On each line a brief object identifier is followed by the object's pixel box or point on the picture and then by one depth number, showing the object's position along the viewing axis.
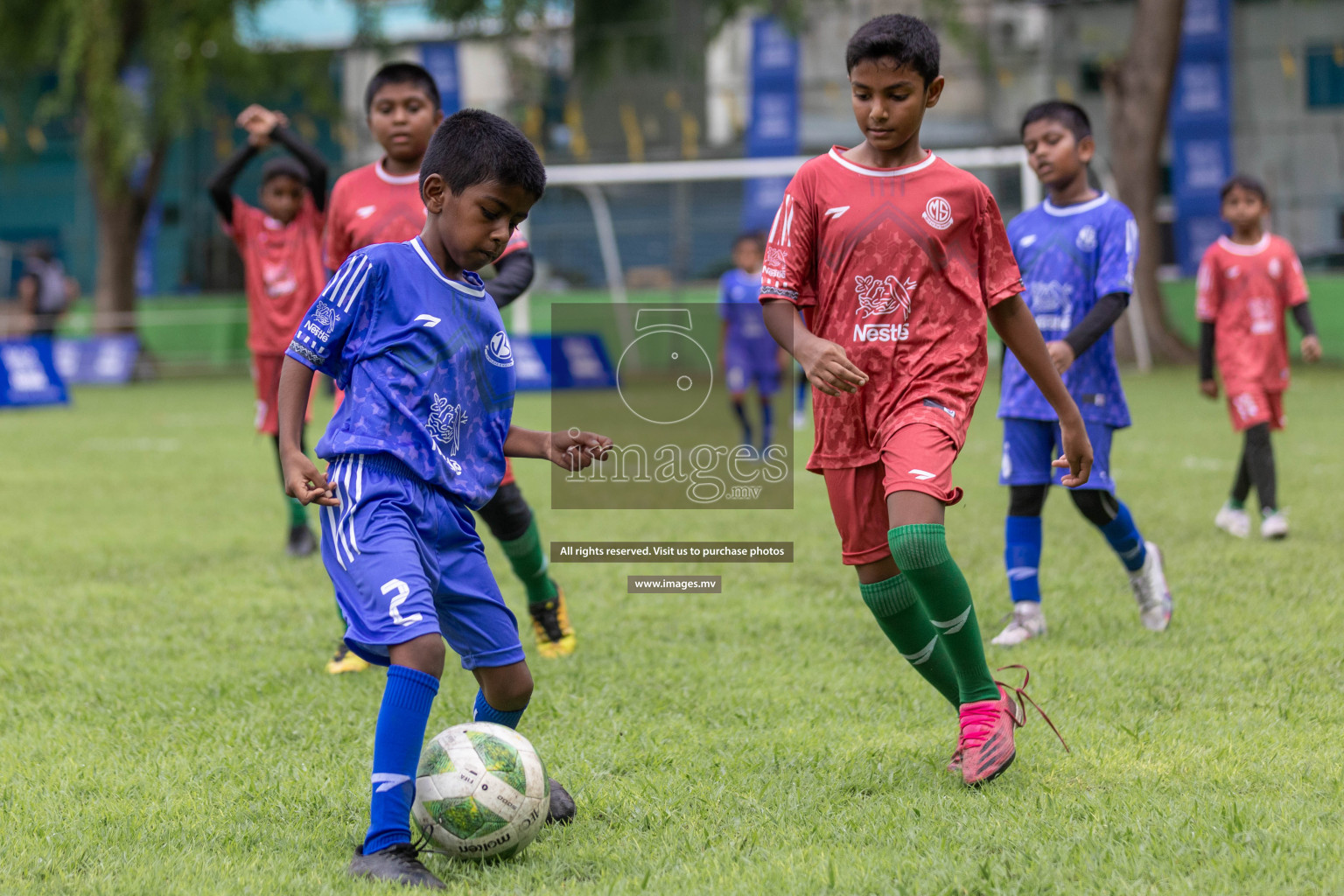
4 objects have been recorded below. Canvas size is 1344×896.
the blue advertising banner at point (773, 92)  26.25
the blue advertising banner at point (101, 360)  22.80
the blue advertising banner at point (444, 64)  27.84
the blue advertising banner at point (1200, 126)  23.84
